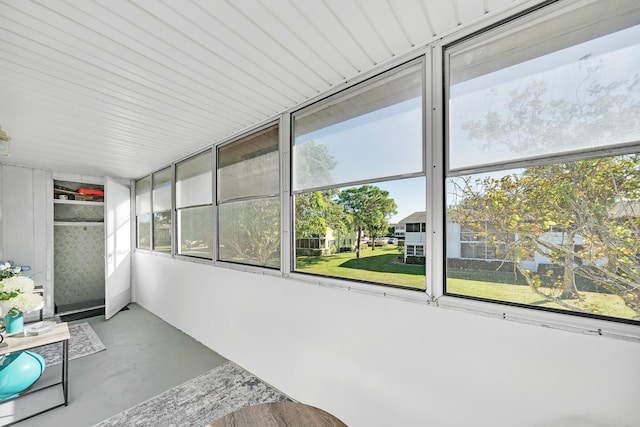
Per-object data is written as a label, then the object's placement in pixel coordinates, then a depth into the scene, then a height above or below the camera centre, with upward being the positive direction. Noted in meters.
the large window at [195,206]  3.47 +0.13
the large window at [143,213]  4.88 +0.05
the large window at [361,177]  1.77 +0.27
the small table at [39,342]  2.06 -1.02
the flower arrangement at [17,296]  2.09 -0.64
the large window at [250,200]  2.67 +0.16
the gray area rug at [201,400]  2.08 -1.60
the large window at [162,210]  4.30 +0.09
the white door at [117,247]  4.52 -0.57
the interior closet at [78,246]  4.89 -0.59
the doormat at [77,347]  3.11 -1.64
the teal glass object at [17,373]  2.15 -1.30
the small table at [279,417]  1.20 -0.94
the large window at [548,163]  1.13 +0.24
